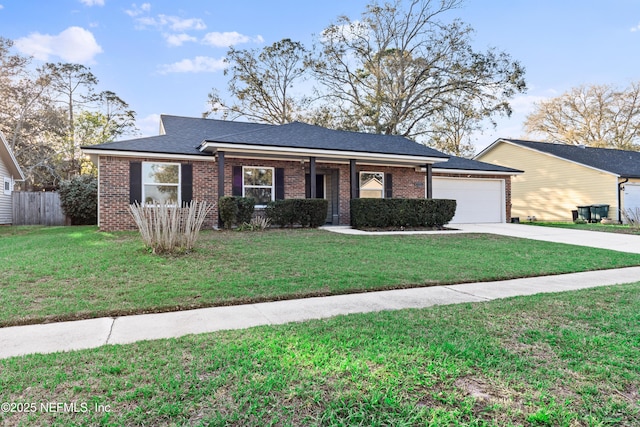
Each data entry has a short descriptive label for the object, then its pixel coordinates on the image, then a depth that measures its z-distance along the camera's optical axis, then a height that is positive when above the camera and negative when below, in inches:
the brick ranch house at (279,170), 455.2 +71.3
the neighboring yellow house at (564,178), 741.9 +86.3
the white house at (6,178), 612.1 +71.9
